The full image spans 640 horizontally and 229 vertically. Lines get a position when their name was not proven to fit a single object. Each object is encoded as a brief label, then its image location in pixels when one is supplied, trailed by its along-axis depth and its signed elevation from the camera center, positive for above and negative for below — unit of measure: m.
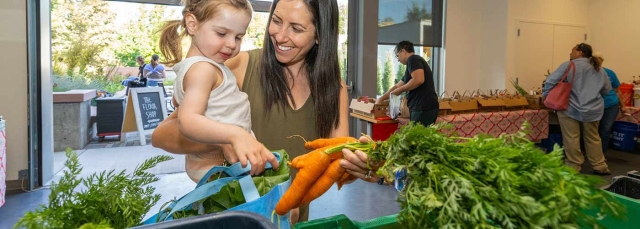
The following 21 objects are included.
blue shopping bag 0.77 -0.21
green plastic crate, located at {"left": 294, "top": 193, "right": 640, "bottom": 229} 0.89 -0.30
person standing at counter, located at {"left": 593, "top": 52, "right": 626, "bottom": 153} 4.62 -0.20
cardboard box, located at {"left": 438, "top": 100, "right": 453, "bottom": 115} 4.29 -0.19
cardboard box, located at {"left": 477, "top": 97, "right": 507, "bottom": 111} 4.55 -0.15
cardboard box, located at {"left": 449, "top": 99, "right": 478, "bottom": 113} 4.37 -0.16
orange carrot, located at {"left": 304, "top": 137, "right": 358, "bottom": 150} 1.05 -0.15
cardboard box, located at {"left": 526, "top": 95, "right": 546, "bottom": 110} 5.07 -0.14
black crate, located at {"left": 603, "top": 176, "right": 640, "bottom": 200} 1.49 -0.35
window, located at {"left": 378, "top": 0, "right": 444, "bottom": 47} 5.09 +0.91
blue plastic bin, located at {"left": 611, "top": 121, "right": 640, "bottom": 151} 5.53 -0.60
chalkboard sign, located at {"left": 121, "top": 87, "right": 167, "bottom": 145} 5.10 -0.31
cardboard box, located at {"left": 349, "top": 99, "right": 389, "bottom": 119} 4.00 -0.19
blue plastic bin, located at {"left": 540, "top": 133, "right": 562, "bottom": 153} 5.37 -0.64
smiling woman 1.13 +0.03
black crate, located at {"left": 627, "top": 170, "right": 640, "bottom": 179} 1.57 -0.33
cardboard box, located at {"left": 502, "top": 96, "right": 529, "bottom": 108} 4.80 -0.12
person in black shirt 3.85 -0.01
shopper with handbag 4.33 -0.09
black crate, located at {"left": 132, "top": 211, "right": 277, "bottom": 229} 0.57 -0.19
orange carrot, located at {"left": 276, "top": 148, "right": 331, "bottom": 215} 0.93 -0.20
